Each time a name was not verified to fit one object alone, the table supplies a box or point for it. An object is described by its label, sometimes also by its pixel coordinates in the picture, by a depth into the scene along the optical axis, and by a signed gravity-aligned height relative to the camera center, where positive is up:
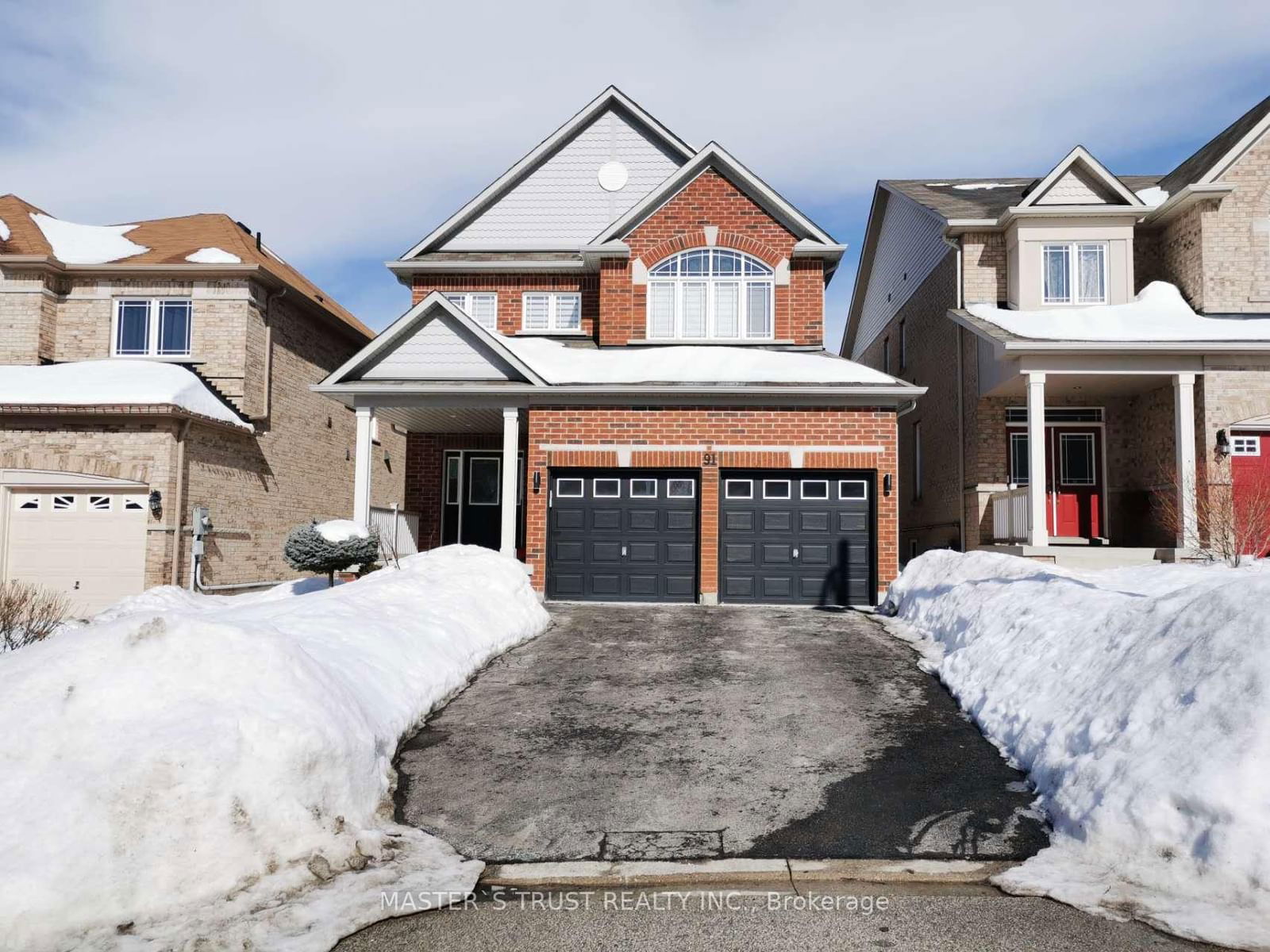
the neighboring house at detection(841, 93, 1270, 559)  15.77 +2.94
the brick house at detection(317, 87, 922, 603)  15.07 +1.76
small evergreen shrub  13.84 -0.72
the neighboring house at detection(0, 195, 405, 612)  17.00 +2.08
